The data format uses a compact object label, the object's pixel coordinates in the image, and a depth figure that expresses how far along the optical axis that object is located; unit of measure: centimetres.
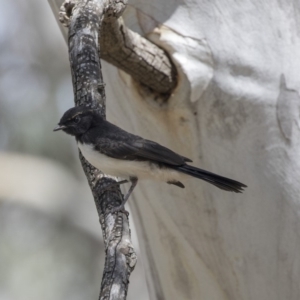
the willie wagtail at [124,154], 538
